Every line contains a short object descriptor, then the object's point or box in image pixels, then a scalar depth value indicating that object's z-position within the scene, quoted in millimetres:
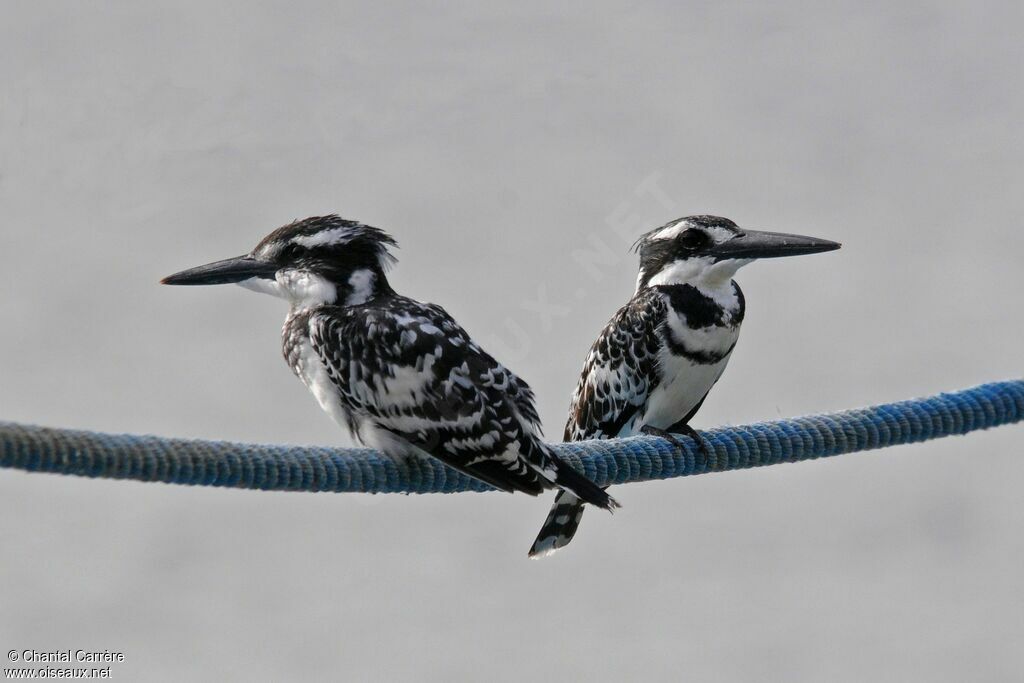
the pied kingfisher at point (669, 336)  7406
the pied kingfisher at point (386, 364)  5551
